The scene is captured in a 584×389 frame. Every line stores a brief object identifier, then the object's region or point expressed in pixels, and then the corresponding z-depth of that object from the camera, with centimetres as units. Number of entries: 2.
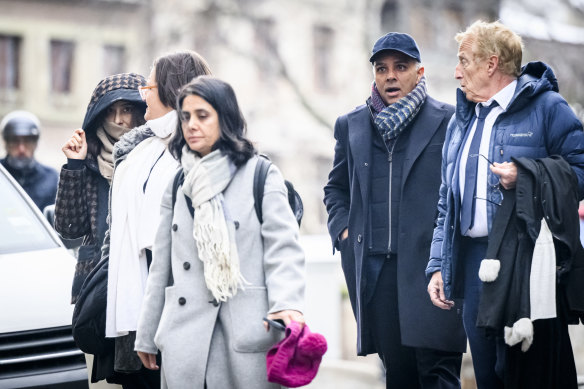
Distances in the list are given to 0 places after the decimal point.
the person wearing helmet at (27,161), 1945
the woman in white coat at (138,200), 1060
